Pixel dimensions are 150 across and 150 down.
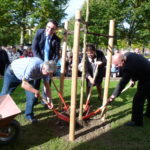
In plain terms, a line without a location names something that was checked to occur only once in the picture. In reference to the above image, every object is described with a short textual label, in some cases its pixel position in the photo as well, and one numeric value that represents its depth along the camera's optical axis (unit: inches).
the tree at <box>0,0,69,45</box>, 504.2
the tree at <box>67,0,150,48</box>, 579.2
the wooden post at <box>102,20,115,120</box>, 129.6
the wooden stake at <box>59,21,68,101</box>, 143.3
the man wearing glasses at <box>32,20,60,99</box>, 138.3
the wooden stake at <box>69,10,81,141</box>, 107.2
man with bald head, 120.9
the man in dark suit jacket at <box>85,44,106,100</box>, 149.4
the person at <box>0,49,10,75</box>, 168.3
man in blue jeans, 108.3
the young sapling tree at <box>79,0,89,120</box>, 121.2
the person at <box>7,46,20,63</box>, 372.3
